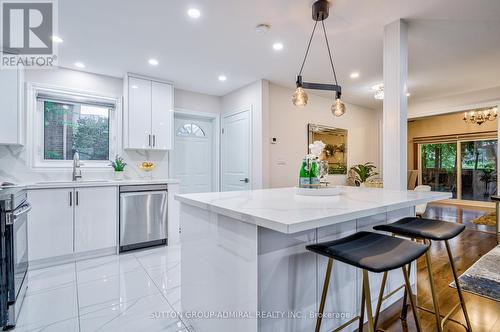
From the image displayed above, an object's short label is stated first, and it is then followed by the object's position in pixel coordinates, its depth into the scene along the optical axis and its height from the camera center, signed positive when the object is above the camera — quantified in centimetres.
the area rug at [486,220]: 482 -110
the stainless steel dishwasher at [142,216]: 326 -67
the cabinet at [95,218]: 300 -64
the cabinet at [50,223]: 274 -64
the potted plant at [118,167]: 362 +0
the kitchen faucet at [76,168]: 332 -1
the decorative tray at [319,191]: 177 -18
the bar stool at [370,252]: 99 -38
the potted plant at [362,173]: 534 -14
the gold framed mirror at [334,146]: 496 +45
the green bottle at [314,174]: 191 -6
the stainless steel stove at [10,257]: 169 -66
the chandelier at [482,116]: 589 +124
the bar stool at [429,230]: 138 -37
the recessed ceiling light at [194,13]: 223 +141
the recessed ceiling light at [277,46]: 286 +142
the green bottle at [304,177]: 192 -8
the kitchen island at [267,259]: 117 -51
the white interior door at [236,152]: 422 +27
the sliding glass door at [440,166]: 780 +1
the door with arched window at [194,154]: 454 +25
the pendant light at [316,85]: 210 +71
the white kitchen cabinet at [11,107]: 276 +68
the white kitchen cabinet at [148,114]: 365 +82
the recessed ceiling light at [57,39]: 266 +140
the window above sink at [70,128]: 329 +57
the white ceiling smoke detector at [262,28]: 244 +139
